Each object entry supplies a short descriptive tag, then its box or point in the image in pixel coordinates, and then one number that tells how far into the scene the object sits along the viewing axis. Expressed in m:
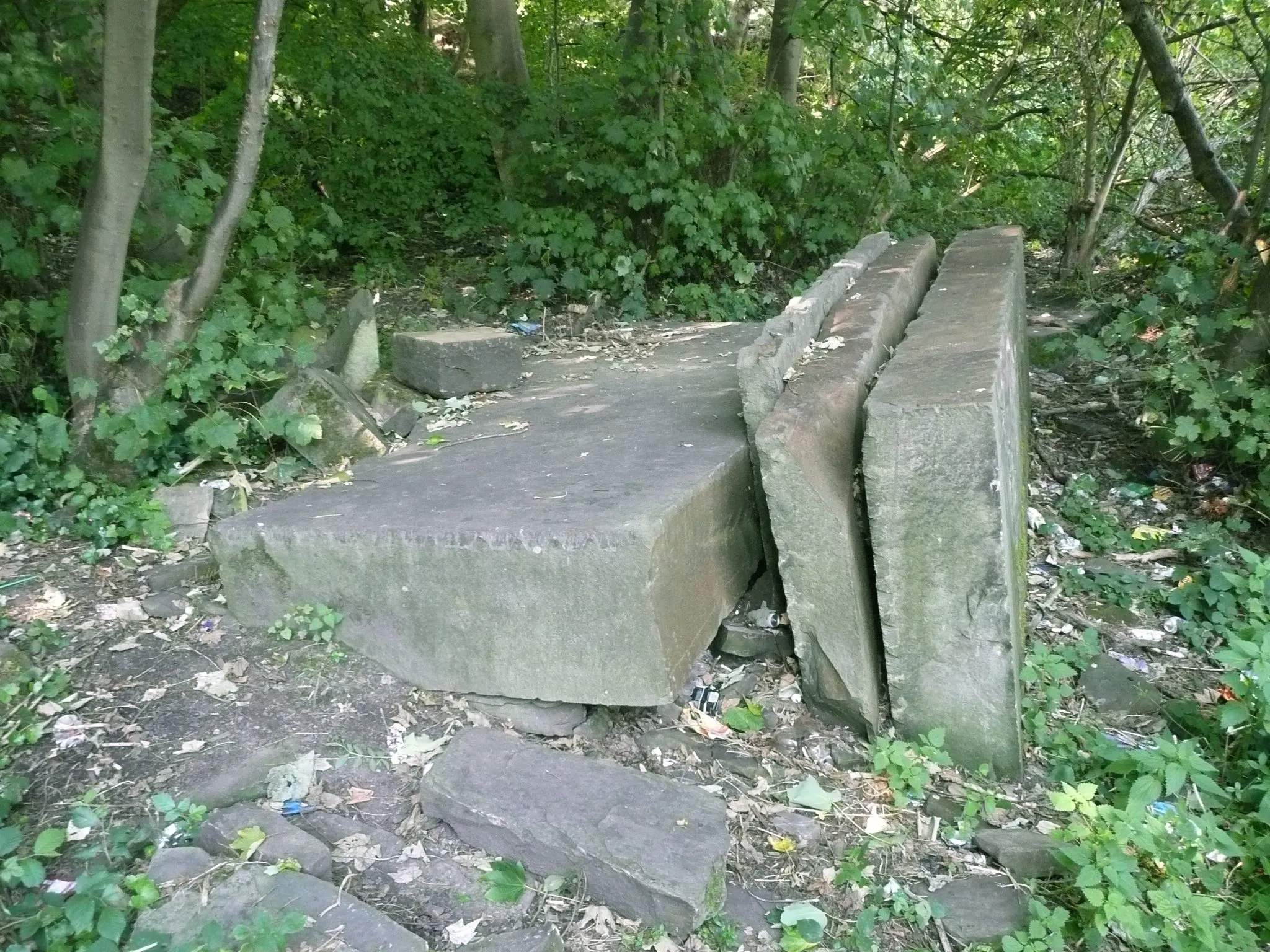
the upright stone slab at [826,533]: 2.68
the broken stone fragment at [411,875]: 2.18
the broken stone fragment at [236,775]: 2.40
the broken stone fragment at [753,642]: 3.23
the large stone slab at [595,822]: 2.14
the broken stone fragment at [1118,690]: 3.26
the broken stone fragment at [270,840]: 2.17
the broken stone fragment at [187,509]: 3.57
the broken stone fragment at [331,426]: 3.64
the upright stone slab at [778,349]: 2.94
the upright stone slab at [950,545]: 2.47
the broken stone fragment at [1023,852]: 2.43
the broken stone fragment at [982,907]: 2.30
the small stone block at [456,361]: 4.14
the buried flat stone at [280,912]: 1.95
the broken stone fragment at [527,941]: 1.99
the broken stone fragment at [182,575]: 3.26
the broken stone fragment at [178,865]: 2.08
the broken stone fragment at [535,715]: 2.84
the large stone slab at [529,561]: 2.61
